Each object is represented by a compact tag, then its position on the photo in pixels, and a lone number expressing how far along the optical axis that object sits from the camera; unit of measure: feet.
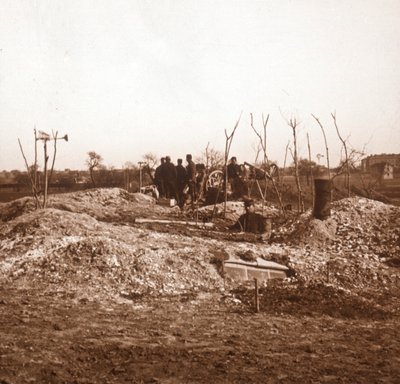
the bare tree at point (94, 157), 140.13
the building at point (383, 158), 172.17
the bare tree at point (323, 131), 41.14
